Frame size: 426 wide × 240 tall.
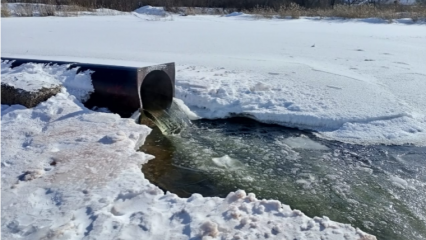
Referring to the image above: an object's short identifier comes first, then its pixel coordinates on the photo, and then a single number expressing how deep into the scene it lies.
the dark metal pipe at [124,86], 4.71
